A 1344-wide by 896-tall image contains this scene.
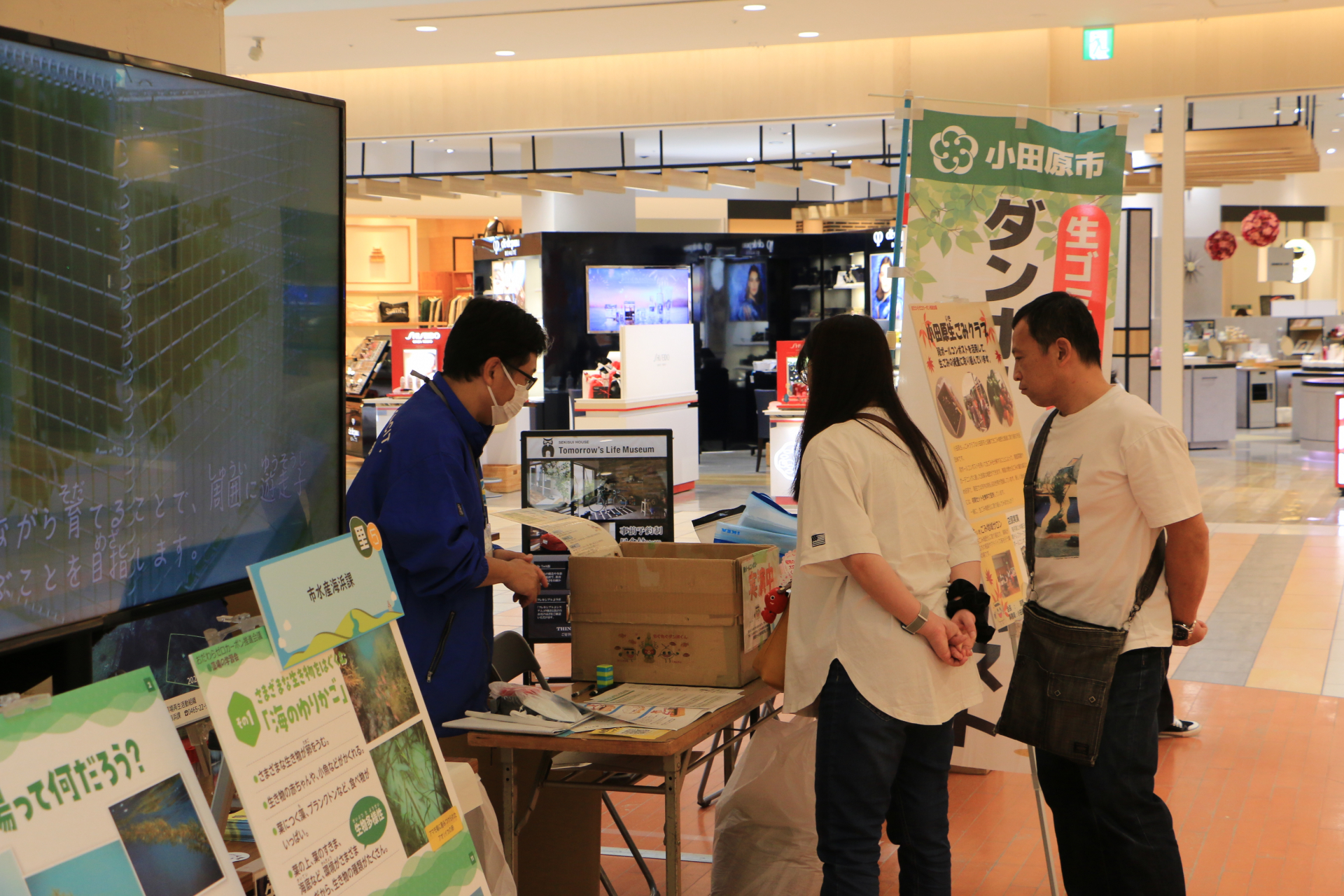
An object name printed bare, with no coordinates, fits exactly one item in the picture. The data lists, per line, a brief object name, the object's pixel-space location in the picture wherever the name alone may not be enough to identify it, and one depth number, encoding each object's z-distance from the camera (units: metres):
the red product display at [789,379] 10.45
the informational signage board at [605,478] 4.05
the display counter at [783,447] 10.09
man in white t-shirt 2.48
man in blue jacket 2.35
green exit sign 8.85
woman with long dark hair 2.27
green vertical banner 3.55
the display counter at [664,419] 10.93
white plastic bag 2.86
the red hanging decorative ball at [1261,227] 16.03
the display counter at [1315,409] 14.09
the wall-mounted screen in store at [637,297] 13.98
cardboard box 2.65
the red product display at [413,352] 11.66
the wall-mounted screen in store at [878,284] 14.20
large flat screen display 1.44
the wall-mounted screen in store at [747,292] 15.31
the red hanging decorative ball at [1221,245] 16.91
